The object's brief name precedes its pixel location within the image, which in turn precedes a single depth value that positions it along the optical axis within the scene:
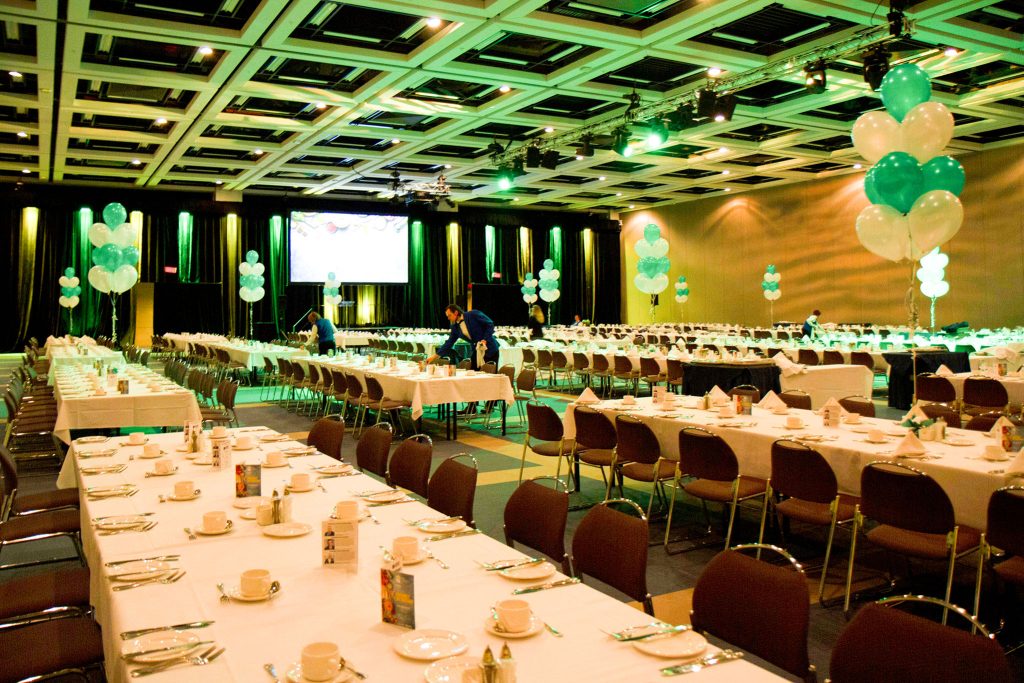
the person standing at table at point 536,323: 16.38
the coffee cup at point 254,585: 2.19
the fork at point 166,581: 2.30
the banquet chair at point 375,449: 4.69
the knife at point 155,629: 1.93
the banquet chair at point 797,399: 6.34
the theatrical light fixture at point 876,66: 9.30
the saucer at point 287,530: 2.79
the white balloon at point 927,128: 5.87
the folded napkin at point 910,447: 4.14
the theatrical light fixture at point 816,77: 10.07
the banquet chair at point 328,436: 5.09
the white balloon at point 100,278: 13.46
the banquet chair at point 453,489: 3.59
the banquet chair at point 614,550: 2.57
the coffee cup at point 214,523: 2.83
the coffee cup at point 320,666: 1.67
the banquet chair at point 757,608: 2.08
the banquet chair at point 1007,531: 3.07
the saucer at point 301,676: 1.68
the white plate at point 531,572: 2.35
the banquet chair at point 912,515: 3.43
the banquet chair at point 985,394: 7.45
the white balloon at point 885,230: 6.36
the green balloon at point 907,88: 6.12
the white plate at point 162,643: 1.82
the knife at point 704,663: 1.74
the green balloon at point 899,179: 6.02
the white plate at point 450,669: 1.68
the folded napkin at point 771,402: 5.88
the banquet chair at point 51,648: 2.45
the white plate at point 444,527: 2.84
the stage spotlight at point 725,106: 11.47
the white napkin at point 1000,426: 4.18
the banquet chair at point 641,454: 5.16
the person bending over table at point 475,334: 10.71
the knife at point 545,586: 2.25
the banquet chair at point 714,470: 4.54
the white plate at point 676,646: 1.82
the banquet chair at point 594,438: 5.70
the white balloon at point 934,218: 5.93
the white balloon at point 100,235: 12.95
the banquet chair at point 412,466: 4.23
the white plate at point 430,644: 1.81
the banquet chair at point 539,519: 3.00
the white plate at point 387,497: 3.32
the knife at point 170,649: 1.81
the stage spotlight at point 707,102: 11.39
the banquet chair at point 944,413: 6.14
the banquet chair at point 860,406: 5.83
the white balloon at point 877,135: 6.13
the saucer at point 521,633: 1.91
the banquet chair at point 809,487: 4.02
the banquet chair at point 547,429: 6.11
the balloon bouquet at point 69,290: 19.44
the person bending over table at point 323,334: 13.37
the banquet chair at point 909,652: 1.67
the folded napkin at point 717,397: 6.10
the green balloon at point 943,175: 6.09
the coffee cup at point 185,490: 3.35
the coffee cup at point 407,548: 2.47
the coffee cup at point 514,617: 1.92
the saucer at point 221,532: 2.83
